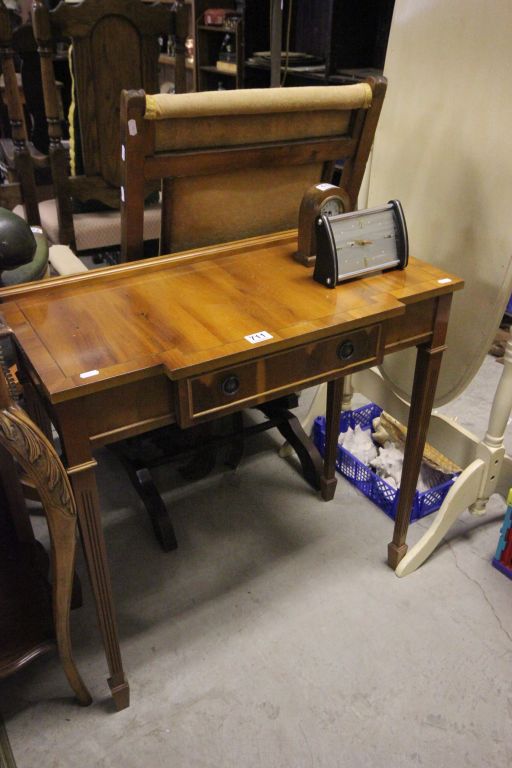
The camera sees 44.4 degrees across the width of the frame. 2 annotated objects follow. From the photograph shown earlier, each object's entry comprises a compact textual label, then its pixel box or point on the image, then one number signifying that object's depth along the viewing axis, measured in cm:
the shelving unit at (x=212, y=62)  393
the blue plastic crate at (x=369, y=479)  186
